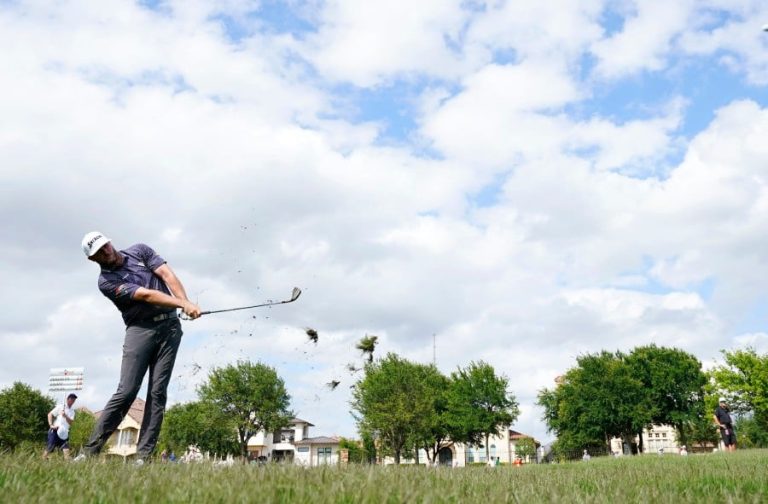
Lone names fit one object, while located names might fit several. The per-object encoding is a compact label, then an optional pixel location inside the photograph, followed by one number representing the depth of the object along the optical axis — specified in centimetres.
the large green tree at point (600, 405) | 6544
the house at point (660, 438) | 14525
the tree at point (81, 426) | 7444
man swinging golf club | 698
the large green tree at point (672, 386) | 6594
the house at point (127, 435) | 10688
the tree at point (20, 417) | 5734
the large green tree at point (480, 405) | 6444
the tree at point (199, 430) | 6738
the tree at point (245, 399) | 6781
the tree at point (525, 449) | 9699
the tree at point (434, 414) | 6556
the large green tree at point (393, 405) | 6316
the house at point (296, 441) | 13088
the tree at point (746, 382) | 5975
